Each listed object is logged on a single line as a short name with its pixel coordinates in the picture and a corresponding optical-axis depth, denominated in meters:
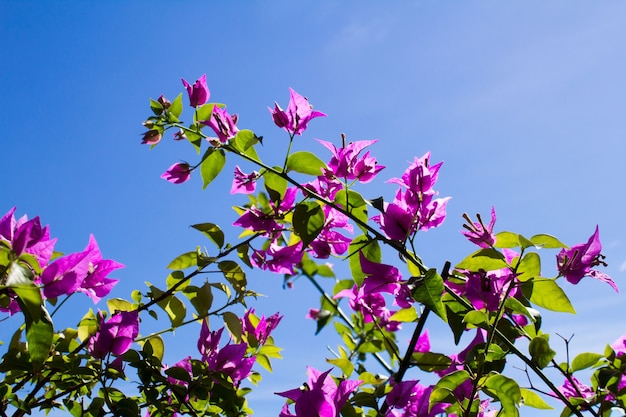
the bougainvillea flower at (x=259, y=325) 1.26
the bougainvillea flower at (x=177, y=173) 1.20
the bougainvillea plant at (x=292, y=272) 0.86
